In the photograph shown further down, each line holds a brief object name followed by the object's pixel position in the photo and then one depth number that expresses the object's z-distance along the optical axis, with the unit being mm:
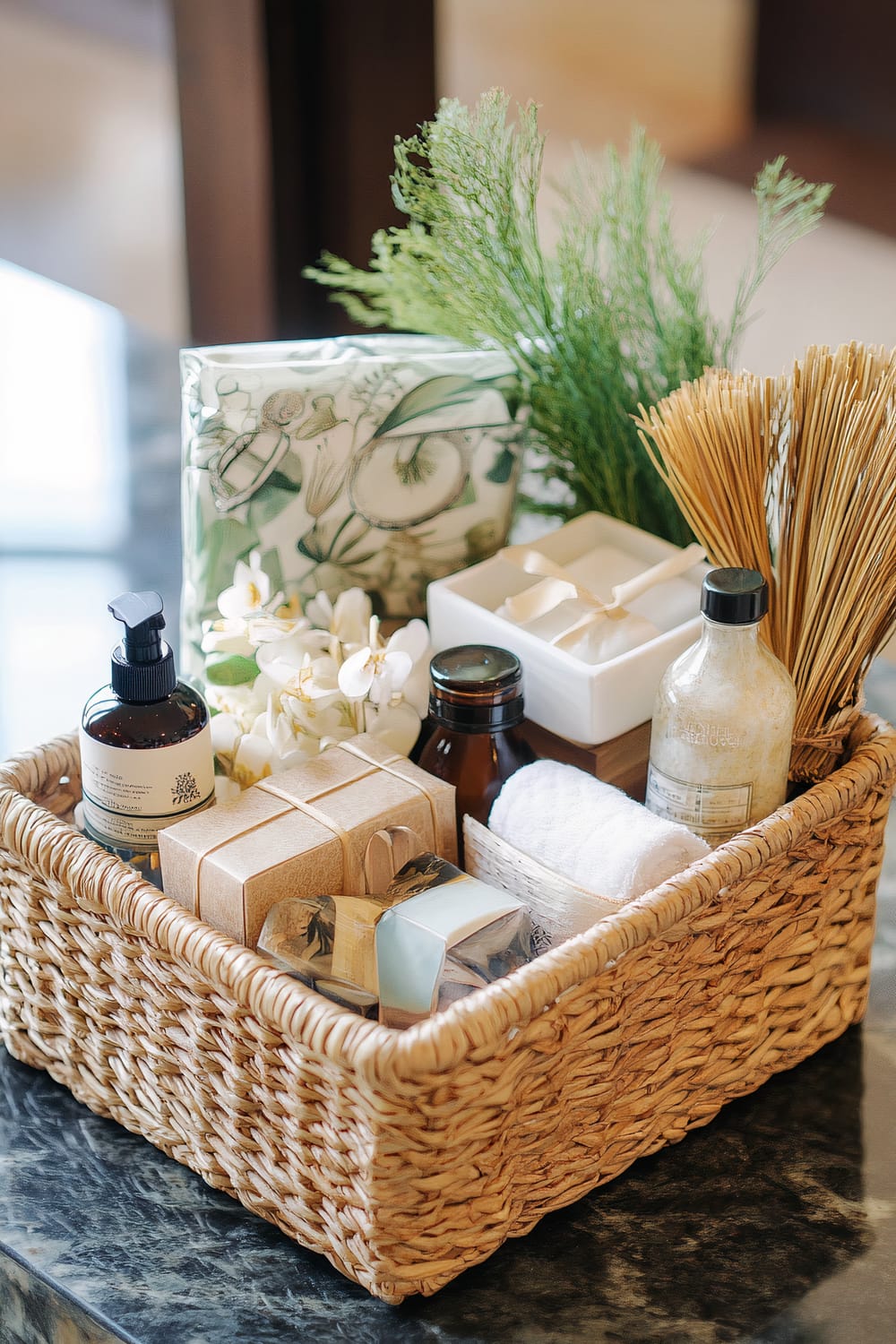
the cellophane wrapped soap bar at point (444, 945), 1515
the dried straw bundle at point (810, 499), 1648
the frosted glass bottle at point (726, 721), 1607
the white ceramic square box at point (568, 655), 1689
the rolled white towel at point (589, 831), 1569
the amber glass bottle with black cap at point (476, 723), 1654
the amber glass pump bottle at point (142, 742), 1597
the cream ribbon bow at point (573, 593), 1729
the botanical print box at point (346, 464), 1784
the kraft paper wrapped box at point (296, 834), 1552
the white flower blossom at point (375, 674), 1683
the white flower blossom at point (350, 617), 1779
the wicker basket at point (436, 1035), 1475
